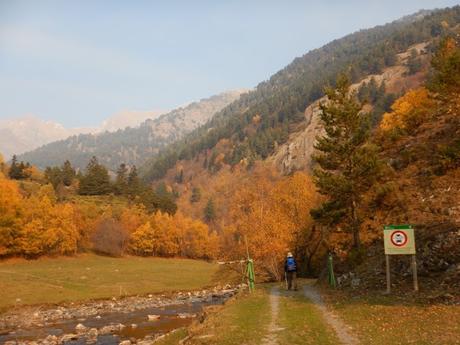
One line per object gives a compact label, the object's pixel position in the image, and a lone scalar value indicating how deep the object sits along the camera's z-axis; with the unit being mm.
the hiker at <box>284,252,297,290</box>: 33219
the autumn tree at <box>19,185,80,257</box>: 85125
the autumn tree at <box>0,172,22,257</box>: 83438
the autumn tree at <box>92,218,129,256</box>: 102125
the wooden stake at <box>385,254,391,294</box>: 24359
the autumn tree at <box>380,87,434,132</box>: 60719
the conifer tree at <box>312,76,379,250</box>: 35812
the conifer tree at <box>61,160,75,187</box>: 153750
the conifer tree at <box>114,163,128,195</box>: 150375
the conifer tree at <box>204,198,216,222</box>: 163375
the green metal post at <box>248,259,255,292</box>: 32966
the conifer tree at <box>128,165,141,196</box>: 150375
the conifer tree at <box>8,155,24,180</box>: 150750
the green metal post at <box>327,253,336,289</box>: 33641
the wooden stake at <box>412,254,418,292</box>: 22766
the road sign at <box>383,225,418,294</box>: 22969
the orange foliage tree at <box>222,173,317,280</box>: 48312
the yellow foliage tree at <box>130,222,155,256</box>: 108188
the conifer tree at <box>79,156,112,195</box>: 143375
